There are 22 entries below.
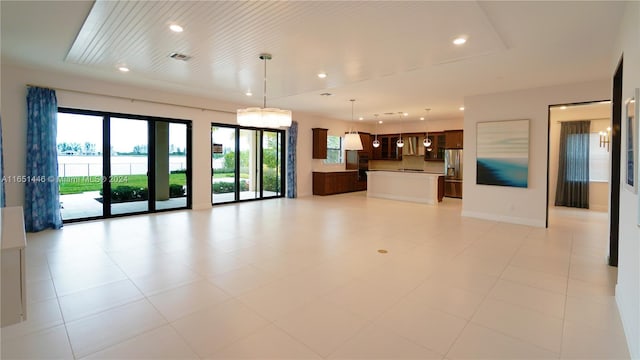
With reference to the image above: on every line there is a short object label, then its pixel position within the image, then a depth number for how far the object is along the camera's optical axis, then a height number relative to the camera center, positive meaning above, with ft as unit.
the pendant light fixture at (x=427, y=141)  34.06 +3.50
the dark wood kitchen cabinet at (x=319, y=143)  34.50 +3.30
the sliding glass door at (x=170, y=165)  23.67 +0.56
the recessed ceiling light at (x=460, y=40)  11.96 +5.29
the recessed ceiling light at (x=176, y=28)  11.18 +5.39
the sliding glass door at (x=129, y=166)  21.42 +0.45
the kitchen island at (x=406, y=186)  29.71 -1.47
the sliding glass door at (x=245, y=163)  27.48 +0.85
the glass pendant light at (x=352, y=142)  26.99 +2.66
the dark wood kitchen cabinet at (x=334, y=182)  34.68 -1.21
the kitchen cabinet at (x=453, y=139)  33.83 +3.72
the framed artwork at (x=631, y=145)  7.27 +0.68
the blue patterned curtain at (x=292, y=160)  32.07 +1.26
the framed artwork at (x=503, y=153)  20.75 +1.32
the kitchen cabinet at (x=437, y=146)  36.32 +3.15
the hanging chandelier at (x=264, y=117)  15.72 +2.88
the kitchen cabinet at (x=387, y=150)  40.86 +3.07
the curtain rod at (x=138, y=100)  18.54 +5.17
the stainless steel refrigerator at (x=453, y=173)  33.88 -0.12
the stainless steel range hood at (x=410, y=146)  38.88 +3.30
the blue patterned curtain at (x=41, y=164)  17.38 +0.47
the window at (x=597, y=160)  26.58 +1.04
